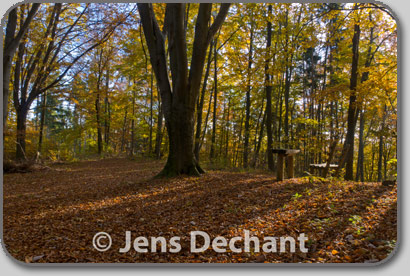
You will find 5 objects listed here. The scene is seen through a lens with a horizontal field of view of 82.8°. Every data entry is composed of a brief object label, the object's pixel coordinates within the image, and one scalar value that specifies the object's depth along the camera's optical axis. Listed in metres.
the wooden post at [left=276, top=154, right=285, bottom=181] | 5.15
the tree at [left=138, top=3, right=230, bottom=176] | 5.11
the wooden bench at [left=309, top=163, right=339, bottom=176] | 5.78
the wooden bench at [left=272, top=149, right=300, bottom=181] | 5.02
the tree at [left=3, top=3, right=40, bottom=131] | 4.20
